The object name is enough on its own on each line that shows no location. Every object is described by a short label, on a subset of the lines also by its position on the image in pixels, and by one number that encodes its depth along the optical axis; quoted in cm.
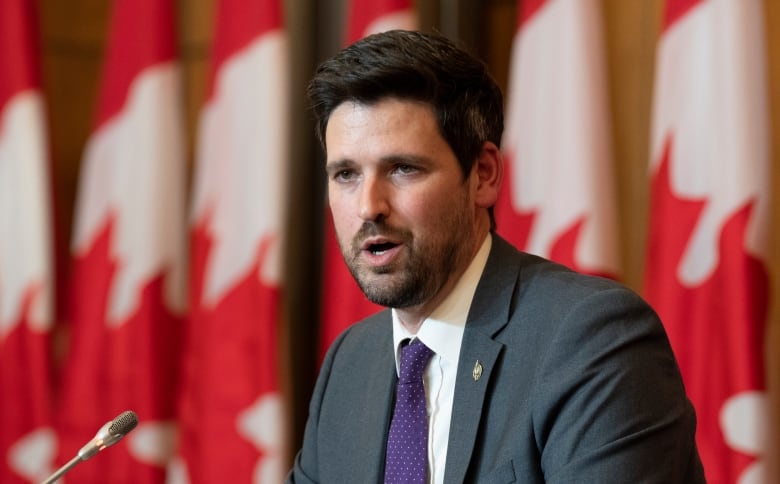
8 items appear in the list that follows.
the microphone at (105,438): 348
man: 359
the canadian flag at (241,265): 763
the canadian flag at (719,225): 591
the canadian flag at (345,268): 738
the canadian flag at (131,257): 793
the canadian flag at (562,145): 665
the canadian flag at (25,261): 803
